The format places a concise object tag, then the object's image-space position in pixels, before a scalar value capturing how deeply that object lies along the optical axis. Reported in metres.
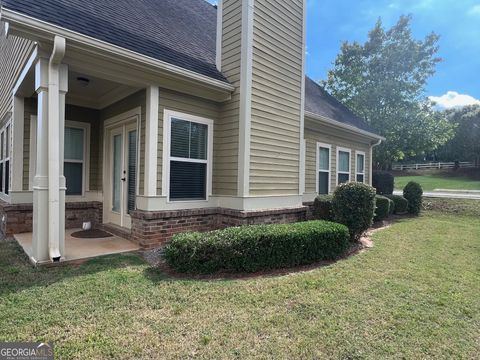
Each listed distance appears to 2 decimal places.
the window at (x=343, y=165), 10.75
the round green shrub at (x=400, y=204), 11.51
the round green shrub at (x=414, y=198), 11.74
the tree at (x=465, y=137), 37.53
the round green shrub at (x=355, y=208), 6.27
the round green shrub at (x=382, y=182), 14.52
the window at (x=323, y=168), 9.81
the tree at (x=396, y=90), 17.64
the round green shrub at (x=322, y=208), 7.91
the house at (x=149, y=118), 4.38
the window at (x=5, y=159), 7.13
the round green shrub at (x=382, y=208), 9.41
